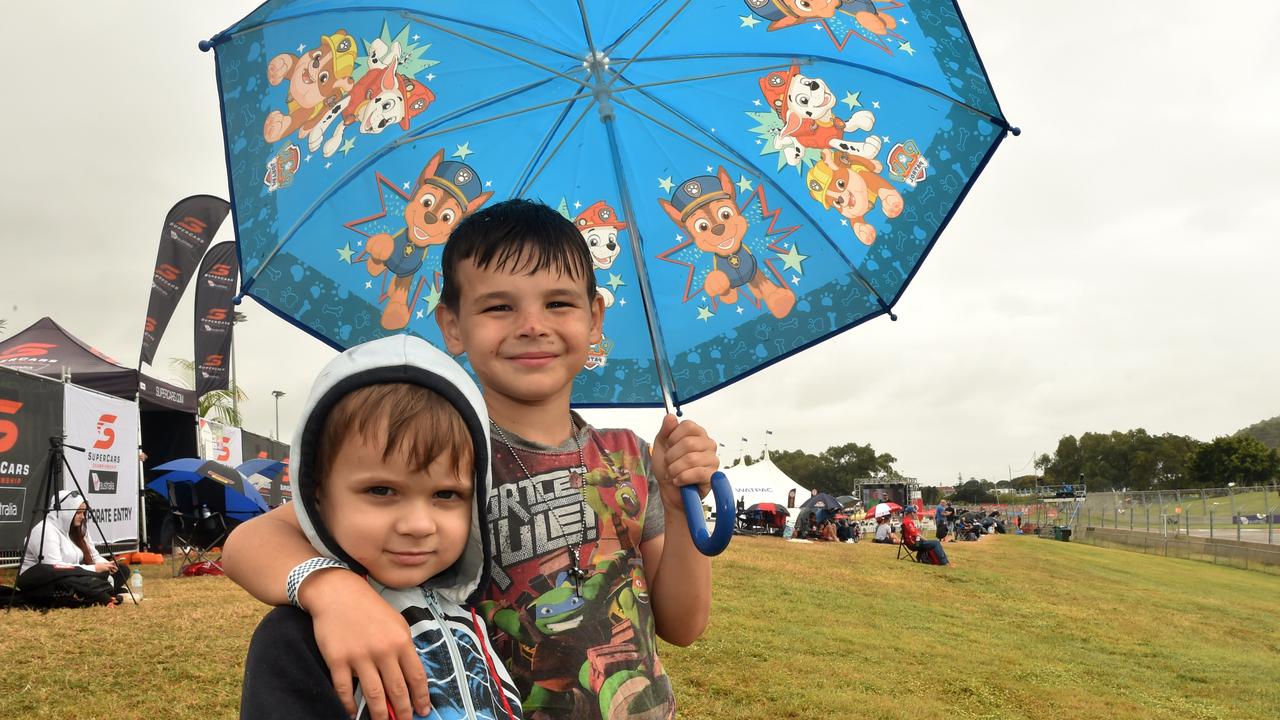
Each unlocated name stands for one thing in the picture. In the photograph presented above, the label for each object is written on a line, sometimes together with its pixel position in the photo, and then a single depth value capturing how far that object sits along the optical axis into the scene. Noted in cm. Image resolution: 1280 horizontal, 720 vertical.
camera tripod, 923
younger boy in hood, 124
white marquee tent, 3428
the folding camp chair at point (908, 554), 1984
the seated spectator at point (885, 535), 2795
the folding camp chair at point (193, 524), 1374
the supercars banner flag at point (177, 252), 1432
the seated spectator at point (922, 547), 1875
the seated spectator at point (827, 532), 2817
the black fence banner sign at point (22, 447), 956
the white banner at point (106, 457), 1134
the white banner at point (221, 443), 1831
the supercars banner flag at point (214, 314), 1570
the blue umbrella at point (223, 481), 1306
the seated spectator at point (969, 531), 3509
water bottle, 876
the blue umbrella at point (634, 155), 222
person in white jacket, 849
